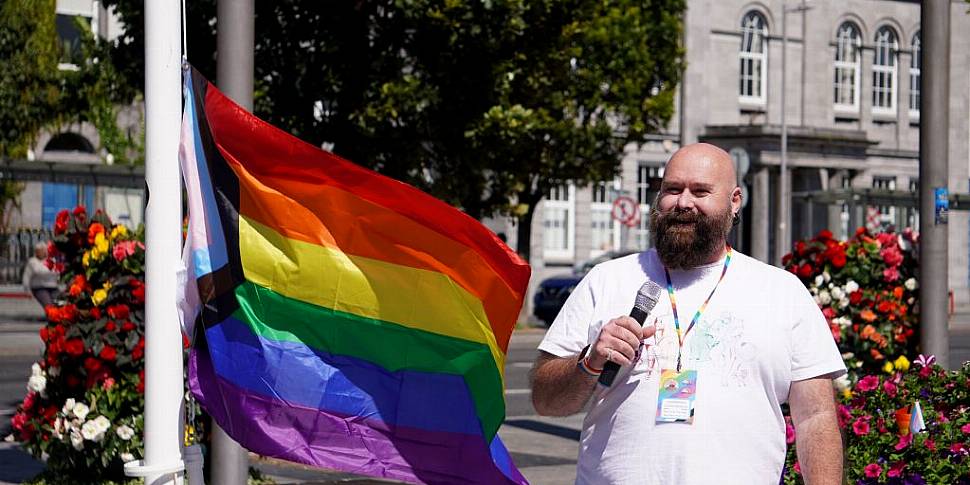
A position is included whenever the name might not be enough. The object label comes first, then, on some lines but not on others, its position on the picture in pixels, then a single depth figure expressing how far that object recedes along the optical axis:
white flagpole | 4.95
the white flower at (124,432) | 8.49
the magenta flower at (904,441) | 7.06
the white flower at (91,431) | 8.50
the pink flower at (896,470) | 7.01
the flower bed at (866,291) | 10.38
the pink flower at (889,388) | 7.50
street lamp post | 45.66
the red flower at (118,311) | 8.93
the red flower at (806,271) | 10.94
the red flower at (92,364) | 8.72
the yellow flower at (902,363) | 9.70
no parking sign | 34.03
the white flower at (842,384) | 9.57
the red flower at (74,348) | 8.77
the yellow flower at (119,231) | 9.37
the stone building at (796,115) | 45.88
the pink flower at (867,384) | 7.63
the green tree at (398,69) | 13.55
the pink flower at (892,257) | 10.62
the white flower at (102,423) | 8.50
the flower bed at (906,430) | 6.93
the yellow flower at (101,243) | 9.14
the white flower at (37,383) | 8.94
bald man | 3.89
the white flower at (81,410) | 8.55
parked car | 32.53
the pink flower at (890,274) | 10.55
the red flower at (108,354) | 8.72
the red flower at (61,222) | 9.27
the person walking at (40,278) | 24.00
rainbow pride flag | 4.72
